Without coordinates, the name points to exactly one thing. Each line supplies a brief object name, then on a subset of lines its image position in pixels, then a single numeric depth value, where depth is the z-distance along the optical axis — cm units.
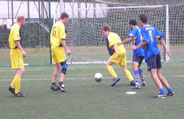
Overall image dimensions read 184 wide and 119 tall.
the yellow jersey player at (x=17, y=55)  1467
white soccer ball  1830
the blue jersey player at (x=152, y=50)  1379
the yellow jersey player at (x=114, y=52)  1724
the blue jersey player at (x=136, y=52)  1677
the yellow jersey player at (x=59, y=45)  1601
